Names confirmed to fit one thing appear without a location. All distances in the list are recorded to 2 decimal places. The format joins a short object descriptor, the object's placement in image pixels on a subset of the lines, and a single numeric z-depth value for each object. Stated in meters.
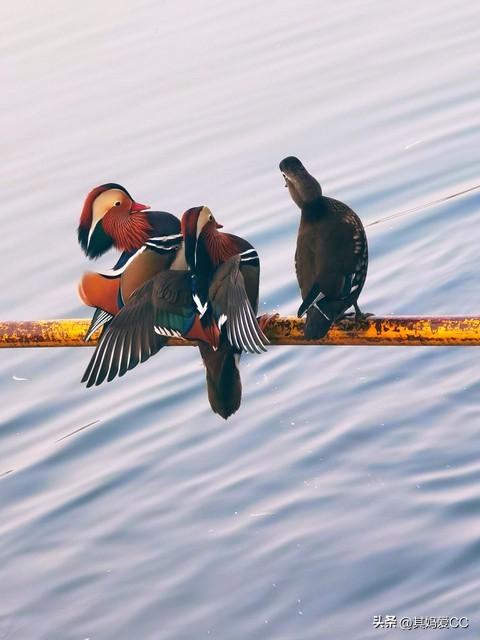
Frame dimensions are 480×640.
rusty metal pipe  8.96
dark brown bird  10.22
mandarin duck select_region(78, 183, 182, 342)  9.23
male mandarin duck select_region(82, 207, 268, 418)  8.85
